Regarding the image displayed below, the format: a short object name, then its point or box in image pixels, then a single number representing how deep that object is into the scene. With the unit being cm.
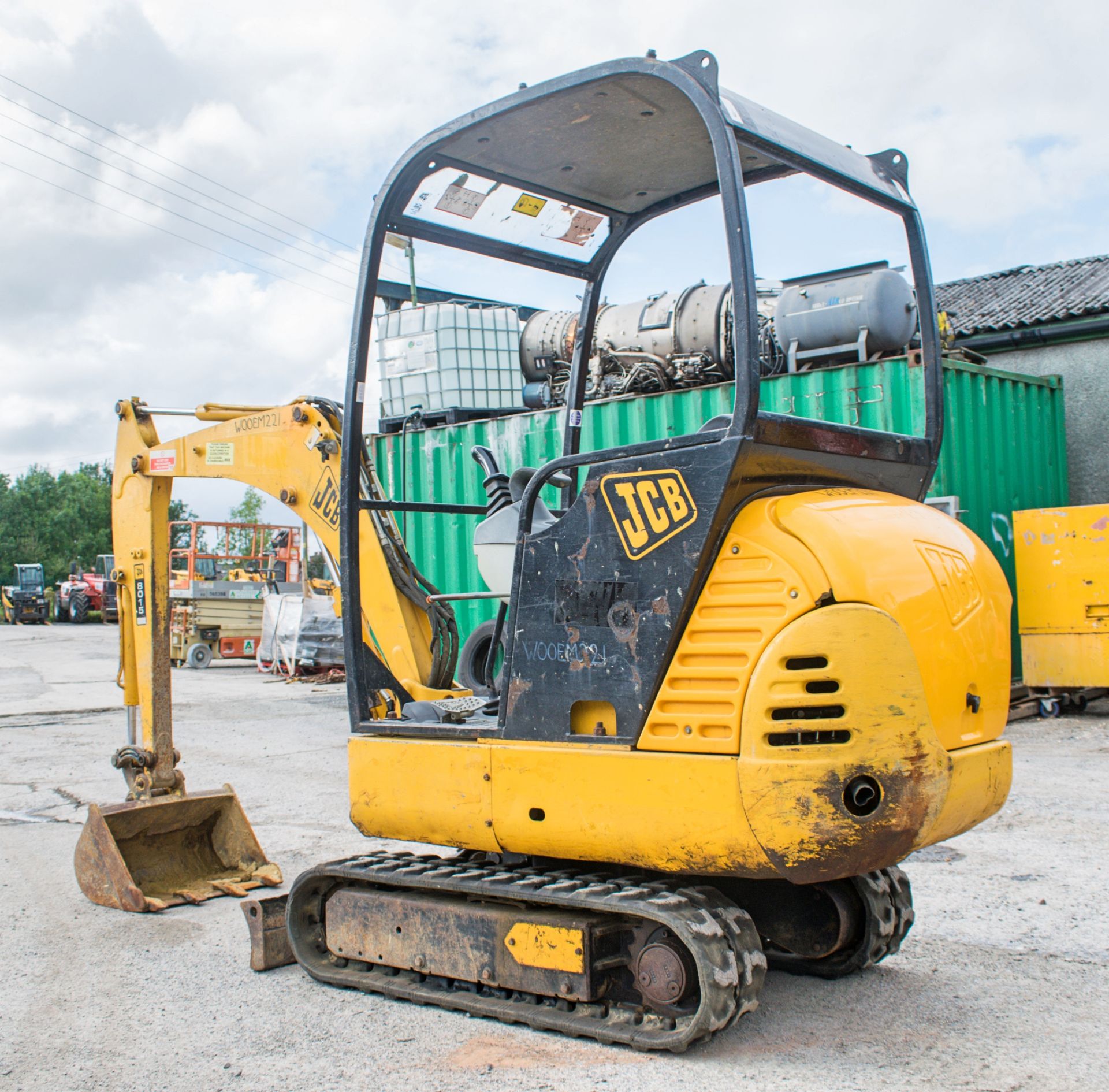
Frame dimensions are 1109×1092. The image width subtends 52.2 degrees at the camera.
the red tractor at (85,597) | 4375
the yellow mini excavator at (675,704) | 298
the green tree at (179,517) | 5578
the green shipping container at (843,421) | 1000
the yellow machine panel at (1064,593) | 1049
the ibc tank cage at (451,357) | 1266
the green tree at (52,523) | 6575
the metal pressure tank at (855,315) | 986
